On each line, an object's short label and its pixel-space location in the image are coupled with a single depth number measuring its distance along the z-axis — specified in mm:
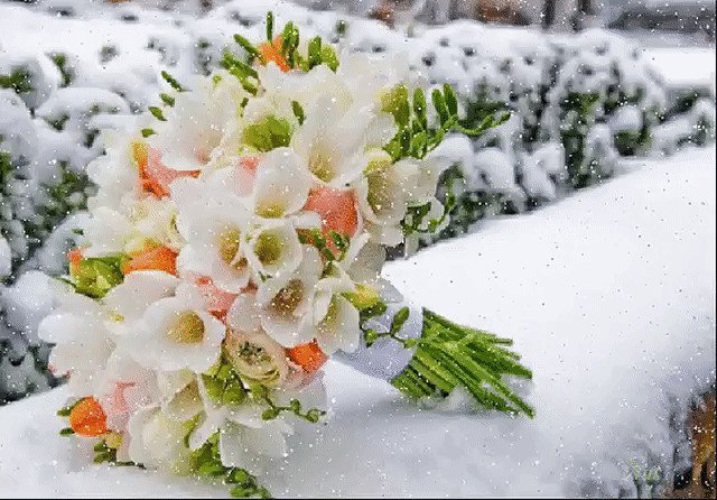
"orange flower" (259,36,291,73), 979
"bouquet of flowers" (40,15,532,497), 835
